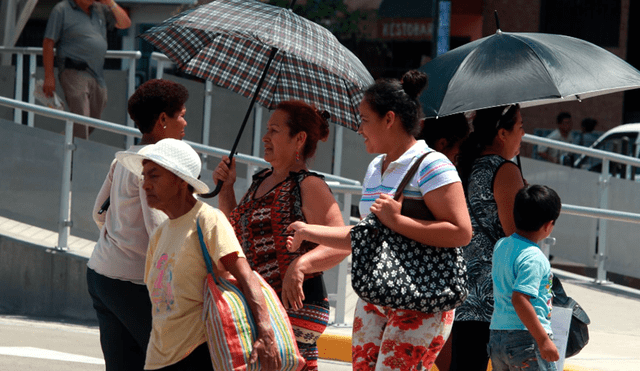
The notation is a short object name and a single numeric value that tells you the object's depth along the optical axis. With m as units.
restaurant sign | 44.50
